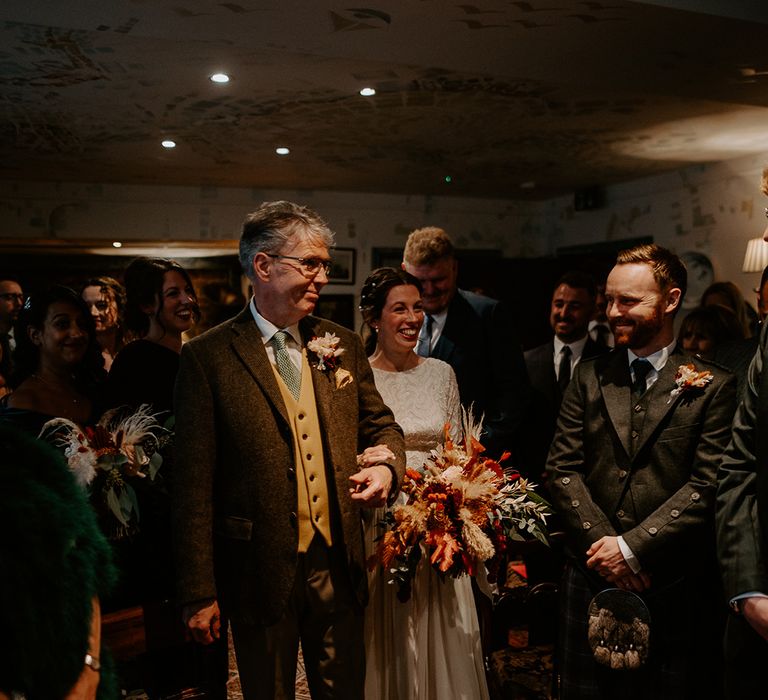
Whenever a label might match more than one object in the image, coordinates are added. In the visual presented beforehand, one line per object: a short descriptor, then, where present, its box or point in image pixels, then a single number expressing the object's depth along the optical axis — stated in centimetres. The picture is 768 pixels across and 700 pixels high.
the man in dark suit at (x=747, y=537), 174
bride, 248
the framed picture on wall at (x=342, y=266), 889
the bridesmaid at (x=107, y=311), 445
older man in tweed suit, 198
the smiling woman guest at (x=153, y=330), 280
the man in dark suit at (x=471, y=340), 351
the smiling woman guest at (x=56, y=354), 289
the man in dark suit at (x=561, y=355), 405
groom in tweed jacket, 229
